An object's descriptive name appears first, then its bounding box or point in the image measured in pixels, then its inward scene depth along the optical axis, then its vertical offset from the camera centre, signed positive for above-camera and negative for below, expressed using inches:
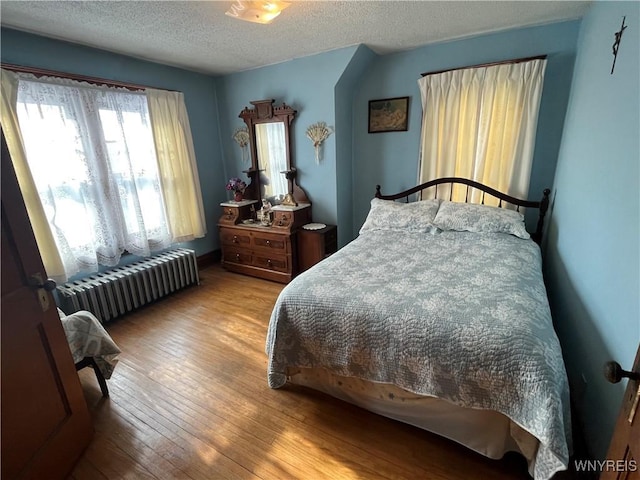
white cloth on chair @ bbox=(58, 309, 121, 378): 67.4 -39.9
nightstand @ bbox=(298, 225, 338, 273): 129.8 -38.8
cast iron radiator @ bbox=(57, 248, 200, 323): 98.3 -43.8
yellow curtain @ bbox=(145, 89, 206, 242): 124.8 -1.4
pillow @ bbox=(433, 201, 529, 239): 99.7 -23.8
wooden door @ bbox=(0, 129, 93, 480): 44.9 -32.3
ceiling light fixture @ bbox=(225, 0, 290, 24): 68.7 +33.9
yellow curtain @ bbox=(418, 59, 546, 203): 101.9 +8.9
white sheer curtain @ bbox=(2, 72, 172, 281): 91.6 -1.2
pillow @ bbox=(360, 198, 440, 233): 110.0 -23.9
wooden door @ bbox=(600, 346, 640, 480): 27.9 -27.7
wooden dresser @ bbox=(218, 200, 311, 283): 132.9 -37.6
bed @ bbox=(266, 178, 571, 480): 46.9 -33.9
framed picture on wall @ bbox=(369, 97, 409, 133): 125.0 +15.6
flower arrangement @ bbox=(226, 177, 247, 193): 147.6 -13.4
